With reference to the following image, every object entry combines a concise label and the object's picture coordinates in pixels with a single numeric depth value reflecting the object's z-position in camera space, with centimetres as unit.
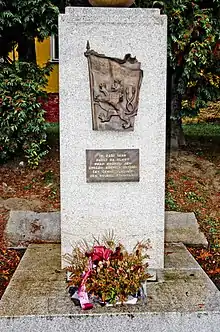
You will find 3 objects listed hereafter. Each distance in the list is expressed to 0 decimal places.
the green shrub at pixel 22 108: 596
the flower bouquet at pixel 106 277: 339
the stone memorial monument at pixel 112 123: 371
